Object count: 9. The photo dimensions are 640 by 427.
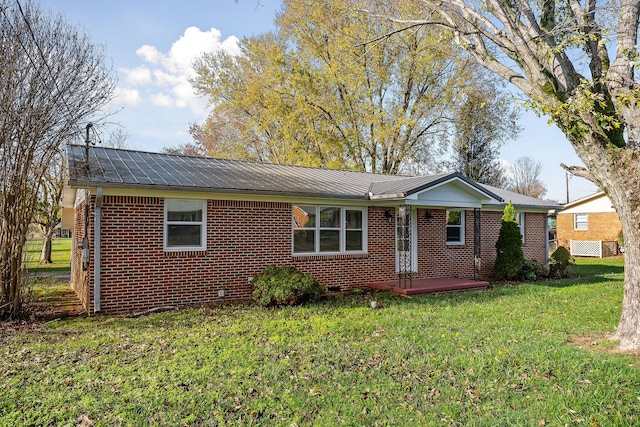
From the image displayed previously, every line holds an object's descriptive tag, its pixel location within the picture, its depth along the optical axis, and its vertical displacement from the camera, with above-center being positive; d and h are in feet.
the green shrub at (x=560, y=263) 49.16 -3.41
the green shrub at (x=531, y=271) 46.14 -4.09
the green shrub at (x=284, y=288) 29.30 -3.87
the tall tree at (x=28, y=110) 24.61 +7.81
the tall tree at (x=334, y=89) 71.41 +26.65
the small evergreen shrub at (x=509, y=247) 44.62 -1.29
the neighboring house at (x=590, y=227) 80.25 +1.79
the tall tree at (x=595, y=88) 18.98 +7.24
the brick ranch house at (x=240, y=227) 27.94 +0.72
